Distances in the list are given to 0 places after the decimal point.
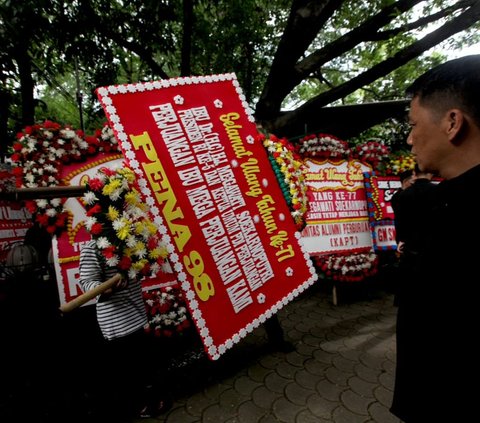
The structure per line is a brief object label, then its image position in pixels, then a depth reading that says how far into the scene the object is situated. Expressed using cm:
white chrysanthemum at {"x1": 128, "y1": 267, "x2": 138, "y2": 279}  204
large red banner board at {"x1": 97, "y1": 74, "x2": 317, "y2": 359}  203
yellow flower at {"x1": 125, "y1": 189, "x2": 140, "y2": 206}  203
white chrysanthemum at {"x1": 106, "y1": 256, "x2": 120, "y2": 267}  198
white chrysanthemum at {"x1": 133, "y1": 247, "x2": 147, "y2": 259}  205
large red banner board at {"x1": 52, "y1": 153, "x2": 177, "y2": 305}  284
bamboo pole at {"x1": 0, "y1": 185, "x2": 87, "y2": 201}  205
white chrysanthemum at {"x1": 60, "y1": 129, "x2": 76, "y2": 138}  291
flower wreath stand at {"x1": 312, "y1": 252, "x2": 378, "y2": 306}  517
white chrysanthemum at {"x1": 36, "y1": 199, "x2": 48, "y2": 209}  269
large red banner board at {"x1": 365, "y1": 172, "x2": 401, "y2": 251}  512
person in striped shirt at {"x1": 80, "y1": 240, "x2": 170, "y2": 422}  234
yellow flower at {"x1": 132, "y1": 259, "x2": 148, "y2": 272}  204
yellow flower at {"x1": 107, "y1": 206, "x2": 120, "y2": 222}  205
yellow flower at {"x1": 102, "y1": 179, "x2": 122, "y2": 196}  200
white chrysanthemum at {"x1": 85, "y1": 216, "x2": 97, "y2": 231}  207
